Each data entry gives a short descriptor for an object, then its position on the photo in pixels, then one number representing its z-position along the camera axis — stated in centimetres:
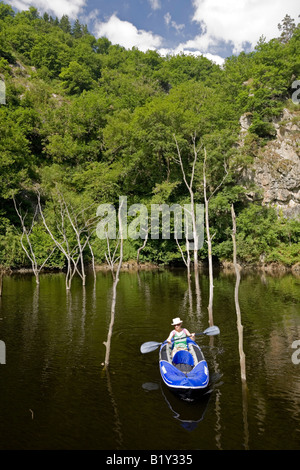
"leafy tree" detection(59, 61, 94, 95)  7831
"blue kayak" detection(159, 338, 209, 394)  932
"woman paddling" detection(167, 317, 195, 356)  1219
